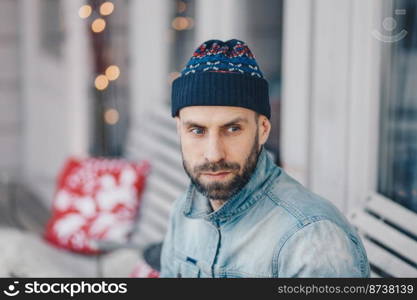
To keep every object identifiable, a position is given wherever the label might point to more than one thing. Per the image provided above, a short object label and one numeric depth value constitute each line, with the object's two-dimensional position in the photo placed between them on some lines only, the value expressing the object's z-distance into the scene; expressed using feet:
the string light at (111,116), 16.90
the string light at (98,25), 17.25
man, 5.93
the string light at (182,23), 14.12
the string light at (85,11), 17.21
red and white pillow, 13.17
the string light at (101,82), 17.26
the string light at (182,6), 14.37
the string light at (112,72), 16.94
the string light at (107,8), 17.06
